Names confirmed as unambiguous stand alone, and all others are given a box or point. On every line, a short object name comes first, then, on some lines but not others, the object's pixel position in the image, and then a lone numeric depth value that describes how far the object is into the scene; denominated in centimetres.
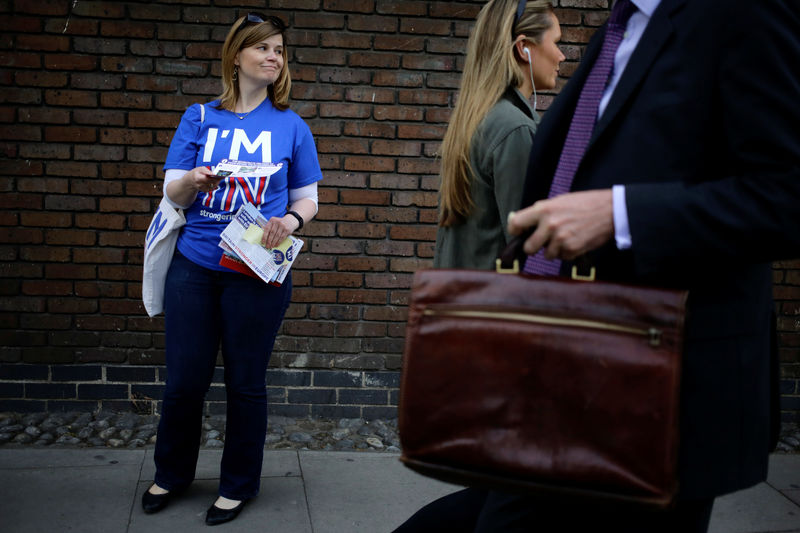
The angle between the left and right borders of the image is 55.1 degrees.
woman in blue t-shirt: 321
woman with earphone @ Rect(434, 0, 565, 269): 238
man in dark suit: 120
